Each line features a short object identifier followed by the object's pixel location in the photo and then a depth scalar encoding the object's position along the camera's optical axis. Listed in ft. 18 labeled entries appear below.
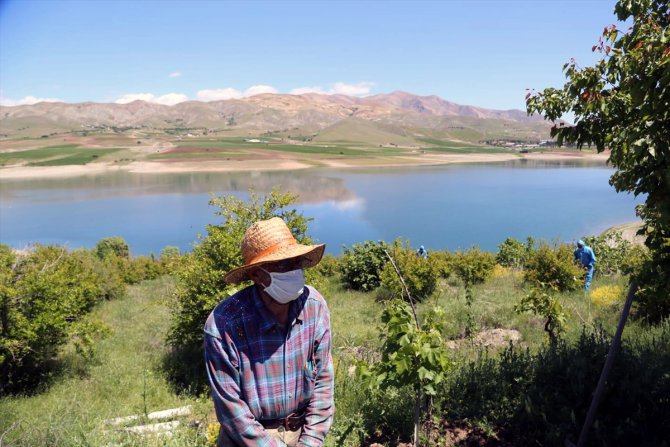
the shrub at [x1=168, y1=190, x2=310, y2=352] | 20.39
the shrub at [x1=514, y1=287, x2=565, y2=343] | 16.28
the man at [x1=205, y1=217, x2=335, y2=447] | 6.64
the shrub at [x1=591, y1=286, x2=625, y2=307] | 26.48
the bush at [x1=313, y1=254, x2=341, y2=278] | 50.37
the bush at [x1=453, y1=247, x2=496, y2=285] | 41.22
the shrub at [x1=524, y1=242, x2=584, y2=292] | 33.45
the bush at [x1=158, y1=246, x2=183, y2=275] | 57.40
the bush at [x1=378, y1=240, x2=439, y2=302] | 35.07
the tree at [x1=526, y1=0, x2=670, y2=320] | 9.32
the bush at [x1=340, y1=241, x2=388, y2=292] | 41.55
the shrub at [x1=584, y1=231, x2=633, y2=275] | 42.29
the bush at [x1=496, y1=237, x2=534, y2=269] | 50.57
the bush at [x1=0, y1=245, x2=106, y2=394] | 20.33
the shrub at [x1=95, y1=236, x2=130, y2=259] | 68.88
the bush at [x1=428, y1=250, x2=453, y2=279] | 38.06
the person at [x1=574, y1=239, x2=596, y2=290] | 33.14
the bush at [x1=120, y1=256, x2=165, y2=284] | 53.62
